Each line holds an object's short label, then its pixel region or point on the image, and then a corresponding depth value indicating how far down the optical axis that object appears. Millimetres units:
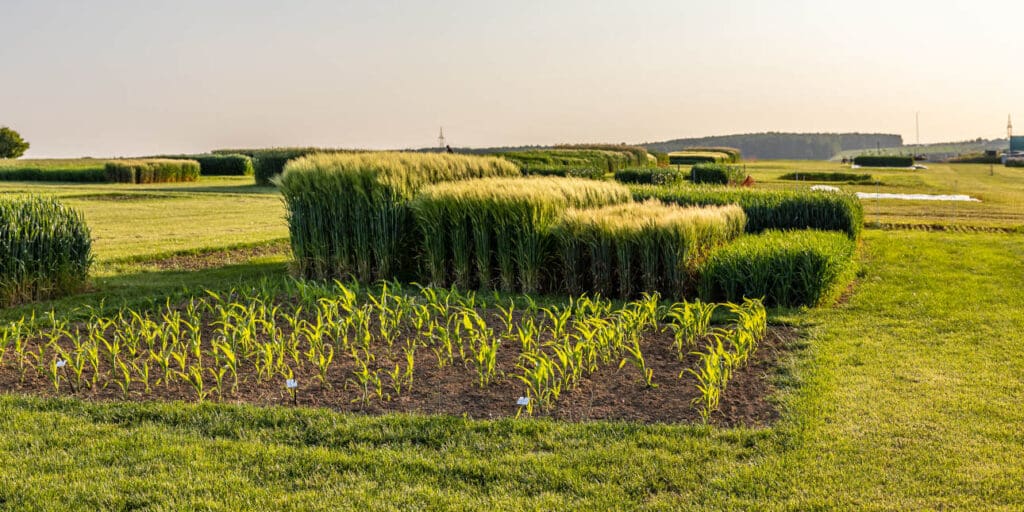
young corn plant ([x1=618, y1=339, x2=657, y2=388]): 5672
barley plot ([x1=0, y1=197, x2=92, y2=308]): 8906
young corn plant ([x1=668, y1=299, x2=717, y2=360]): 6531
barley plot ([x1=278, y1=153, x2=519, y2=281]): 10484
